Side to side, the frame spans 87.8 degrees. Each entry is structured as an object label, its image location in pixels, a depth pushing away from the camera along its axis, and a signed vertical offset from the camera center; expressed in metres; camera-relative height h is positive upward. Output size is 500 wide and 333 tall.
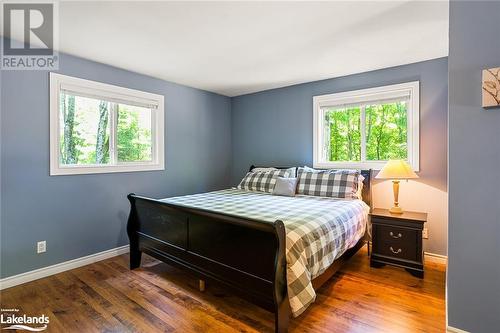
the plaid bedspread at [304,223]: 1.74 -0.50
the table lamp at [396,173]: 2.78 -0.10
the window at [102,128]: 2.80 +0.46
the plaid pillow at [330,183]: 3.12 -0.24
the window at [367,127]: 3.17 +0.51
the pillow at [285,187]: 3.37 -0.30
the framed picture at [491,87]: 1.52 +0.45
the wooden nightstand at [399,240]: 2.62 -0.81
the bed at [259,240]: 1.72 -0.63
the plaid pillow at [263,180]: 3.67 -0.22
